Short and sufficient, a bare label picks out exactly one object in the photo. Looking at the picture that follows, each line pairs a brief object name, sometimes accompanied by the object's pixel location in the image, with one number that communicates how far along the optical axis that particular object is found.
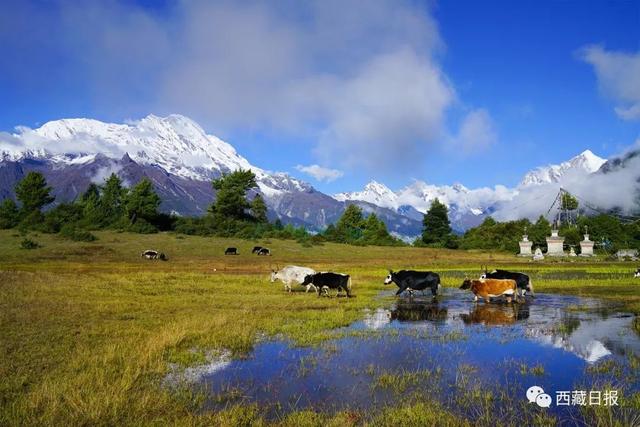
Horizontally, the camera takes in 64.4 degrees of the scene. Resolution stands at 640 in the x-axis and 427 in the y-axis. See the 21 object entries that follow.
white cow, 29.06
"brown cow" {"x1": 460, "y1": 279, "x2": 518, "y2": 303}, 23.73
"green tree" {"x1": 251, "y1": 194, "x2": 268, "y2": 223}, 114.32
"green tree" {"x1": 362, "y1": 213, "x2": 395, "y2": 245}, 100.59
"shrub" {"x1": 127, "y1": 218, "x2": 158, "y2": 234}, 80.00
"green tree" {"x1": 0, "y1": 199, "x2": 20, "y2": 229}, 74.80
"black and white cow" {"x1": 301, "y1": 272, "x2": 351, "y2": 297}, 25.50
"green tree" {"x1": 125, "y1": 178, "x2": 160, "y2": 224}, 87.12
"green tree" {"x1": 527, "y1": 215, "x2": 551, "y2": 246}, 96.39
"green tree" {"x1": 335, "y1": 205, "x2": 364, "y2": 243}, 117.86
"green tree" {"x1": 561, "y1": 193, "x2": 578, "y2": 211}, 128.25
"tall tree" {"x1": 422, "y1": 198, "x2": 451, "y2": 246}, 106.19
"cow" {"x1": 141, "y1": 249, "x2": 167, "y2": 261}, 57.95
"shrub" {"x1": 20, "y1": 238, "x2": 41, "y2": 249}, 58.09
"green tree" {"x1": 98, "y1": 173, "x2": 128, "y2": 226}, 89.91
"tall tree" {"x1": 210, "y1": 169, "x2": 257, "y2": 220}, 104.62
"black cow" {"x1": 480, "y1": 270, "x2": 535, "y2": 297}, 26.14
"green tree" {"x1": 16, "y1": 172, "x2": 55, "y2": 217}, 90.06
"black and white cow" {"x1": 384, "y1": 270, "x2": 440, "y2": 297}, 26.17
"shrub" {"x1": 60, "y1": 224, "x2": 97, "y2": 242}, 66.25
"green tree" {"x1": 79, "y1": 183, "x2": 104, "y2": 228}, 82.47
